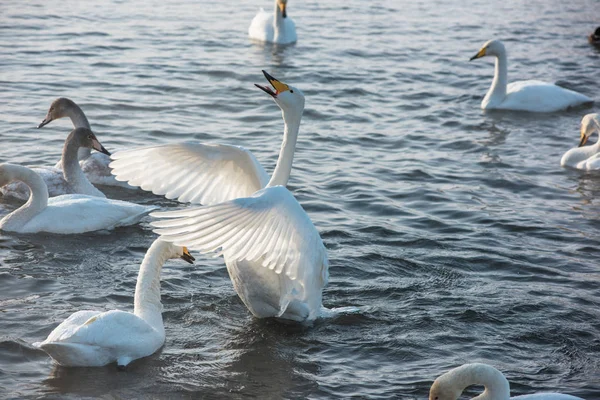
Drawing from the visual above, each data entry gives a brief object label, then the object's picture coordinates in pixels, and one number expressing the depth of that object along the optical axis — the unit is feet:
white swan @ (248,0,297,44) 61.87
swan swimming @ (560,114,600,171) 40.32
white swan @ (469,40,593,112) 48.78
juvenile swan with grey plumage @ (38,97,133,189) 36.91
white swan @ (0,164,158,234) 31.12
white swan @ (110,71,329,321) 21.11
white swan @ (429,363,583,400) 19.34
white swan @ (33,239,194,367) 21.98
